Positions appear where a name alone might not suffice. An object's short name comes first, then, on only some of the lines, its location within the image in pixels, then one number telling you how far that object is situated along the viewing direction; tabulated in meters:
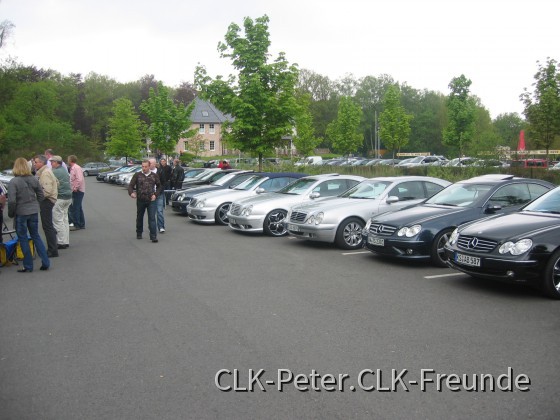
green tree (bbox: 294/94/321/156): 47.23
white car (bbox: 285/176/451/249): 11.77
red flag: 35.19
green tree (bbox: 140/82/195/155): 41.19
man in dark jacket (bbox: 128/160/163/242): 13.02
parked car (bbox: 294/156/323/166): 35.12
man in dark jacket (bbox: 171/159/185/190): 21.14
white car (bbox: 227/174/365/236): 14.11
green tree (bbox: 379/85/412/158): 58.88
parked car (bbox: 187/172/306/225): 16.75
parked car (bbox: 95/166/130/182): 48.67
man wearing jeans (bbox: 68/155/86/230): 14.84
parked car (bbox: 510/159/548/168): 26.02
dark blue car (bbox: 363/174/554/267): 9.57
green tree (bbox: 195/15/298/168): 23.16
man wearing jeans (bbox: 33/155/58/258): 10.94
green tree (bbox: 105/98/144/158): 56.59
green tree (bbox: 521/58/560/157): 27.02
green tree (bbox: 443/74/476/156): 46.12
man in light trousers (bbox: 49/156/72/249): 12.29
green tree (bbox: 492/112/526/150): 83.62
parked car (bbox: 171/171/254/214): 19.02
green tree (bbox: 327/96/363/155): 61.50
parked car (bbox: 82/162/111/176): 65.01
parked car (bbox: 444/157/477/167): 26.80
